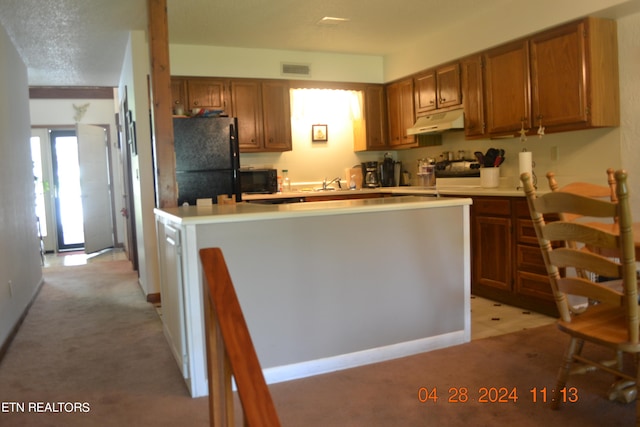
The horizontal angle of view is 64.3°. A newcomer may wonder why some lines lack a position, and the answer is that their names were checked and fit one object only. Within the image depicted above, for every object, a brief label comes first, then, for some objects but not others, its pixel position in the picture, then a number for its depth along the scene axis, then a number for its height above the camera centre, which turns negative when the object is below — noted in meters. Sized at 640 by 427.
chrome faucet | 6.03 -0.03
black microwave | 5.31 +0.03
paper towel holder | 4.35 -0.04
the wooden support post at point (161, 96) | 3.41 +0.62
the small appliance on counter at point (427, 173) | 5.47 +0.03
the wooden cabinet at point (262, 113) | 5.39 +0.75
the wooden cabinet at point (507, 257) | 3.77 -0.67
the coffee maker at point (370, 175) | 6.01 +0.04
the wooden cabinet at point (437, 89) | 4.89 +0.87
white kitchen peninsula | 2.53 -0.53
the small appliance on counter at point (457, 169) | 4.79 +0.05
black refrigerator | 3.98 +0.22
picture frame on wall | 6.02 +0.56
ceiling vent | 5.59 +1.24
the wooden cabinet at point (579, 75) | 3.66 +0.69
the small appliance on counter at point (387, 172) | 6.01 +0.06
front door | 7.72 +0.06
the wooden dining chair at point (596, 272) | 1.69 -0.39
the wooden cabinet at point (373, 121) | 5.93 +0.67
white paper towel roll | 4.15 +0.08
